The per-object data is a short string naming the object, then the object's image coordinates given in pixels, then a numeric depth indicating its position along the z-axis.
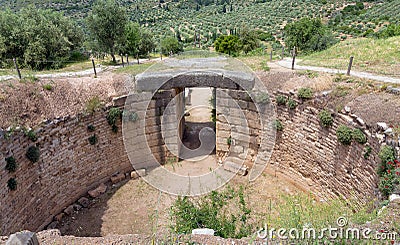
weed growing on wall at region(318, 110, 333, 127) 8.98
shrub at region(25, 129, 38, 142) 8.38
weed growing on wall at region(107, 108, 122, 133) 10.60
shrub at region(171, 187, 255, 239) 7.16
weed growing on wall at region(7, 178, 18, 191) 7.78
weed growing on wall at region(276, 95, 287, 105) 10.31
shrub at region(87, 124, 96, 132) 10.17
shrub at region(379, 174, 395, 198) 6.51
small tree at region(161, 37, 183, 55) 32.44
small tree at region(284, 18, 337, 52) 21.36
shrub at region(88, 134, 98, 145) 10.30
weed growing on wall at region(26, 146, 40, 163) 8.38
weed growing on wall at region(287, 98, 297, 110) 10.02
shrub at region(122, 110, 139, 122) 10.89
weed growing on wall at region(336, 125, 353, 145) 8.29
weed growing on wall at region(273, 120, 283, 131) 10.64
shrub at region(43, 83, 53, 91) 9.82
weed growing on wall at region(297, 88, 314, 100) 9.67
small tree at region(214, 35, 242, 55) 26.25
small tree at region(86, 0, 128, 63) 19.88
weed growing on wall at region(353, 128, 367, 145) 7.90
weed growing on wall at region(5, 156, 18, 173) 7.76
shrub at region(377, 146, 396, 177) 6.78
